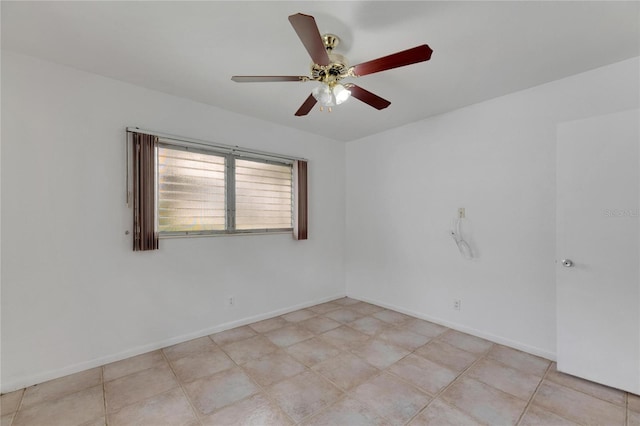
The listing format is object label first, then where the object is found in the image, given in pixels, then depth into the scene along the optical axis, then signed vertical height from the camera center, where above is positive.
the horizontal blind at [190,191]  2.85 +0.25
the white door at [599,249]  2.13 -0.30
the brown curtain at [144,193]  2.61 +0.20
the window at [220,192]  2.88 +0.25
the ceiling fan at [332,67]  1.50 +0.92
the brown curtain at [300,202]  3.88 +0.15
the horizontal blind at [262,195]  3.44 +0.24
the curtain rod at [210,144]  2.67 +0.78
